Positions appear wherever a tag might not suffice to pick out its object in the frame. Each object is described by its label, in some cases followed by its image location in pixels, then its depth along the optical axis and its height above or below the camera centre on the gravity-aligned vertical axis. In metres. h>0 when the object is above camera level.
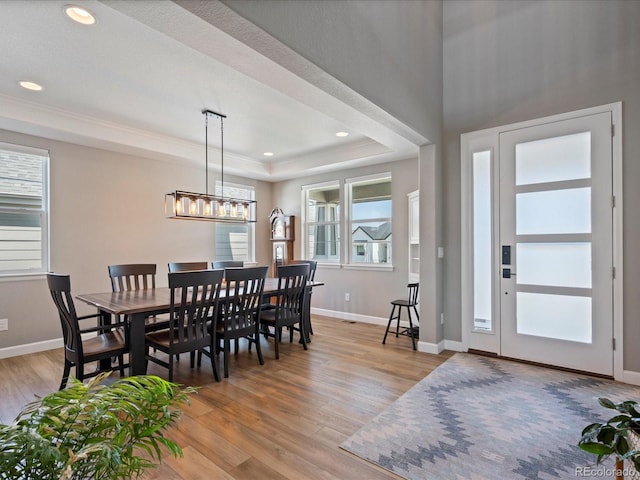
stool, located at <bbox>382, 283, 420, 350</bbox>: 4.01 -0.81
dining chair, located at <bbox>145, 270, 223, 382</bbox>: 2.78 -0.70
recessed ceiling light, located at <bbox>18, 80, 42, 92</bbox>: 3.09 +1.50
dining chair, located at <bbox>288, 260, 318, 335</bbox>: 4.18 -0.66
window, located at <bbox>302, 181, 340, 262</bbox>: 5.86 +0.35
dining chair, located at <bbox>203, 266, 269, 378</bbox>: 3.13 -0.72
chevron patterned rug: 1.84 -1.28
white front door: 3.06 -0.04
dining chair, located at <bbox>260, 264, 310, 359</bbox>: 3.67 -0.72
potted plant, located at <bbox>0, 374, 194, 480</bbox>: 0.60 -0.40
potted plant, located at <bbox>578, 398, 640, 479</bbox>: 0.92 -0.58
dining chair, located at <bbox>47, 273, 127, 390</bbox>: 2.49 -0.86
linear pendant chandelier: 3.67 +0.42
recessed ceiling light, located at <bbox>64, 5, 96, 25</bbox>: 2.11 +1.51
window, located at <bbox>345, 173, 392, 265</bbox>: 5.21 +0.36
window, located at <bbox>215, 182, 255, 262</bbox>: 5.91 +0.09
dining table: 2.70 -0.57
